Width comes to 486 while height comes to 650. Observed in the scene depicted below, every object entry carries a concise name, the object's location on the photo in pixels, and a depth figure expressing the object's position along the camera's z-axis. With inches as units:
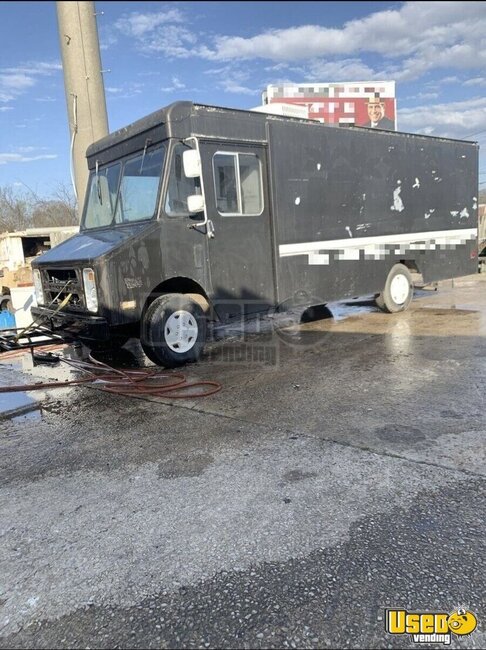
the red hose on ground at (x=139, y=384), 202.4
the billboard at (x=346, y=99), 560.1
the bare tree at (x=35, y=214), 1151.0
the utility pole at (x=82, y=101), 359.6
